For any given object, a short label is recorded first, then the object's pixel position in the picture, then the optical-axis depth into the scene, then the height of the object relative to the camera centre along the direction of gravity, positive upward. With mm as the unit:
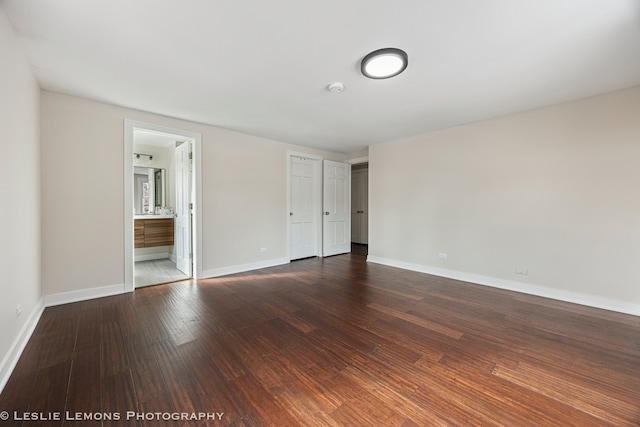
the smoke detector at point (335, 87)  2520 +1294
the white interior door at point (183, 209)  3979 +32
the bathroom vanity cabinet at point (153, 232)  4645 -417
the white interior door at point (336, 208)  5664 +71
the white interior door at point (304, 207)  5184 +88
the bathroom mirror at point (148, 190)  5246 +464
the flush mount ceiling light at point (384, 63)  1987 +1262
